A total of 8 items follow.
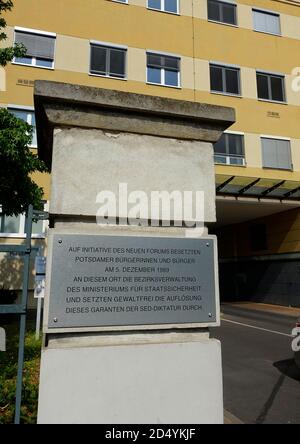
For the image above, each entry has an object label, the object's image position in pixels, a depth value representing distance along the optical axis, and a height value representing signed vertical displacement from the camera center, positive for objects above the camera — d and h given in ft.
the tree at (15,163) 27.84 +9.60
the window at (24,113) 54.34 +25.01
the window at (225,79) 67.07 +37.16
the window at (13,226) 50.31 +8.18
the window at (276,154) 66.90 +23.83
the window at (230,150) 63.82 +23.44
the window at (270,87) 69.82 +37.26
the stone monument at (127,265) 8.06 +0.51
